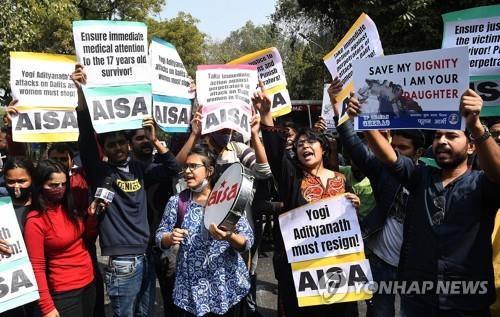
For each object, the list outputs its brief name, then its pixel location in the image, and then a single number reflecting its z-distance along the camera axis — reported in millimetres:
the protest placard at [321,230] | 3566
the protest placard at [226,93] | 4449
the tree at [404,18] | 11133
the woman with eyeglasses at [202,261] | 3260
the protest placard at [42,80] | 4492
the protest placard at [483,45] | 3892
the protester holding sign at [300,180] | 3678
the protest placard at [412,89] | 2811
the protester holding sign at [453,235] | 2703
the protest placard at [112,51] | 4012
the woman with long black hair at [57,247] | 3321
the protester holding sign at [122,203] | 3744
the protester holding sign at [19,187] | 3577
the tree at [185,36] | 34219
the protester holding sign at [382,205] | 3352
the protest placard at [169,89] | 4469
